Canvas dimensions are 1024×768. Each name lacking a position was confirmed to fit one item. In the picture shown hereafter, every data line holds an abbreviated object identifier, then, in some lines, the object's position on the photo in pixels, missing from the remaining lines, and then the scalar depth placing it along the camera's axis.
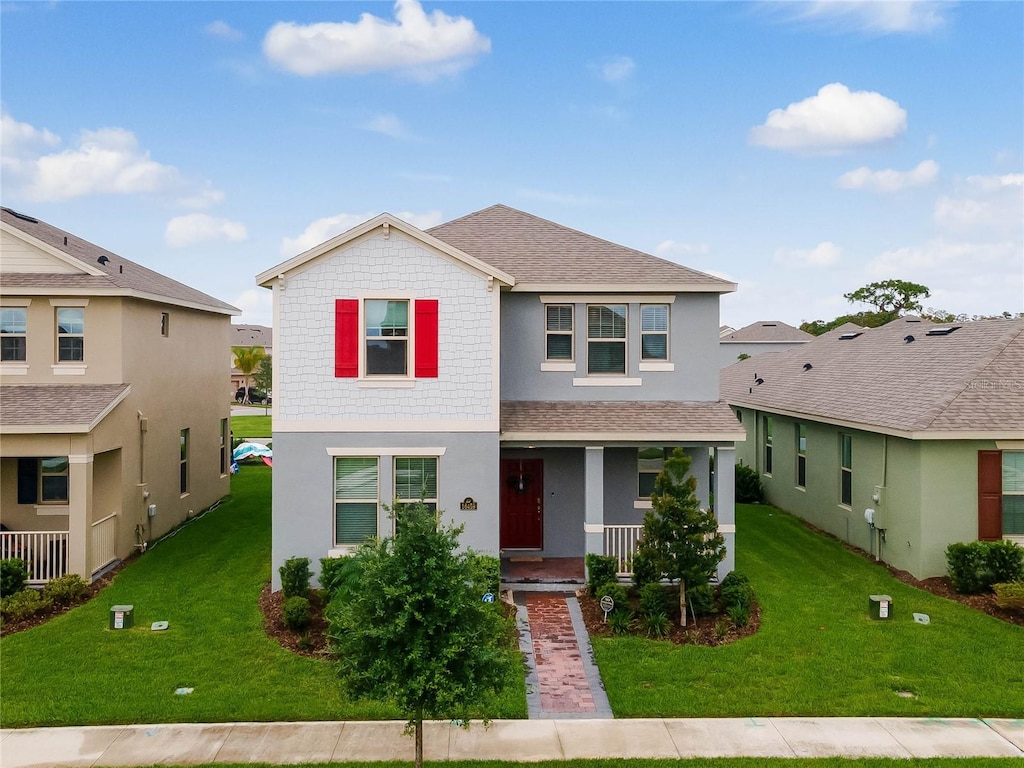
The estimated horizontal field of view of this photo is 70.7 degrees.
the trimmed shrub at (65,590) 13.67
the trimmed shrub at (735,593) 13.14
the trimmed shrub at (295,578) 13.38
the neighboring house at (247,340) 78.50
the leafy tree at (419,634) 7.61
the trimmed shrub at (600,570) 13.88
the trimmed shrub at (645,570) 12.69
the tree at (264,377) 68.12
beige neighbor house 14.78
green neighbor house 14.85
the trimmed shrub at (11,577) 13.81
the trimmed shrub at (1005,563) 13.91
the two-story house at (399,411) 14.07
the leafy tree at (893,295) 77.69
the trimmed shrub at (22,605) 12.91
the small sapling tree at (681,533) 12.43
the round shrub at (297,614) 12.34
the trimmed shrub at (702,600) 12.87
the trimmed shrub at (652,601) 12.80
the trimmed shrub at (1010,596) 12.73
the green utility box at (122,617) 12.62
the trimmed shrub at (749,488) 24.50
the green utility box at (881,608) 13.05
